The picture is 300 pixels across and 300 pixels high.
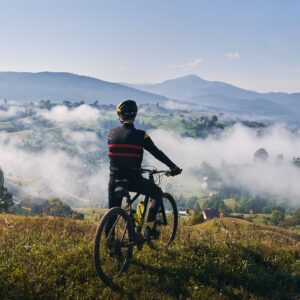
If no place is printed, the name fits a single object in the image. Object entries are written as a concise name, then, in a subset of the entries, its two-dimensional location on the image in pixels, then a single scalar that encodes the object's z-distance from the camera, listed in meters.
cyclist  8.60
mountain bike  7.80
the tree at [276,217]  124.24
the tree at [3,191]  57.05
